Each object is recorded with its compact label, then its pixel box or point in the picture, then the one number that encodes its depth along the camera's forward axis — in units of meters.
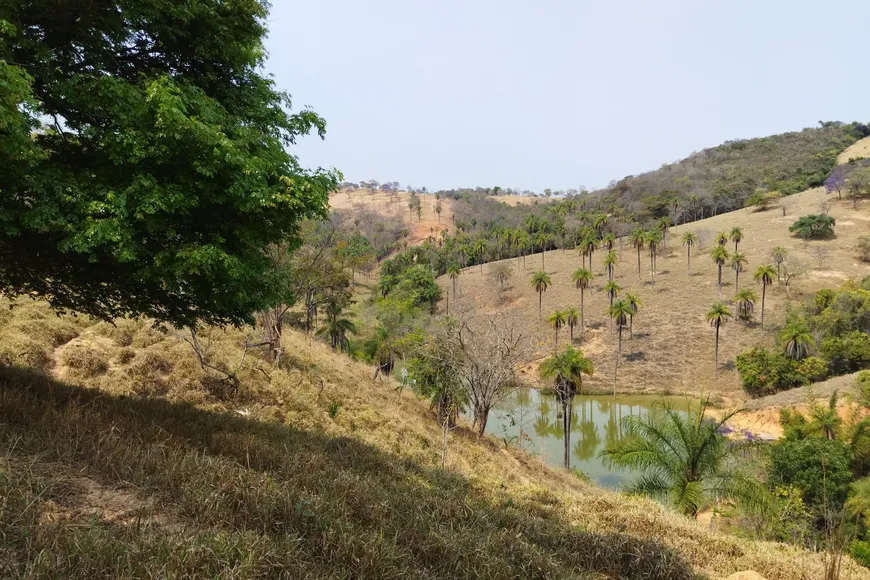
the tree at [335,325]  40.78
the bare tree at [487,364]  21.91
